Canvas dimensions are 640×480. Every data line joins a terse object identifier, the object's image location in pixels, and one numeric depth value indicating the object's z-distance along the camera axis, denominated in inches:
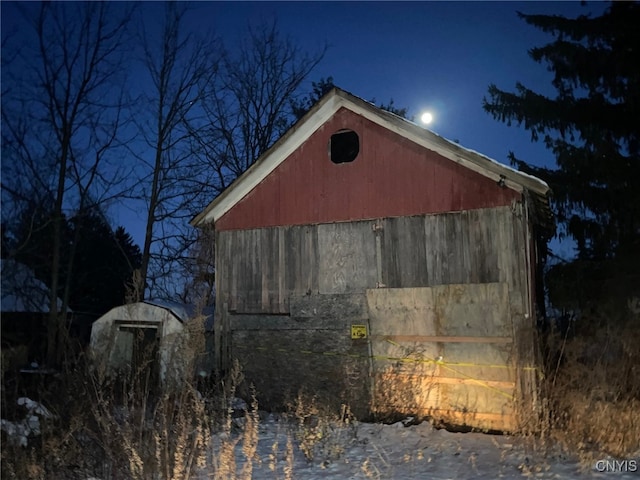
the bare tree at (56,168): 685.3
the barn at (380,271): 339.9
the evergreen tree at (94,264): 874.1
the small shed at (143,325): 456.1
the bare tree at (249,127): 938.7
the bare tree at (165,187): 803.4
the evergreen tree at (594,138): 475.3
